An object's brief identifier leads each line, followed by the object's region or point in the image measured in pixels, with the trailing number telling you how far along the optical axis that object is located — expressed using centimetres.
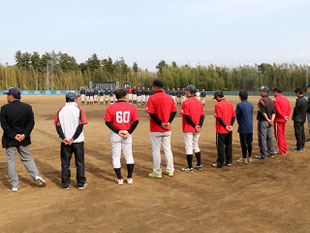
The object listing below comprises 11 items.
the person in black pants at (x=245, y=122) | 730
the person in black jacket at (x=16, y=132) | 539
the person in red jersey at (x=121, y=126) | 560
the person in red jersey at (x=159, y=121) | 609
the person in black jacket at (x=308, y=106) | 944
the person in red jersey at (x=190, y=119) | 647
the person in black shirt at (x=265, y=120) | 772
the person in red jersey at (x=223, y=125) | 690
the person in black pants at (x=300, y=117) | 855
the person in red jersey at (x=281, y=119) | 821
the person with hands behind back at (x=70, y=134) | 548
